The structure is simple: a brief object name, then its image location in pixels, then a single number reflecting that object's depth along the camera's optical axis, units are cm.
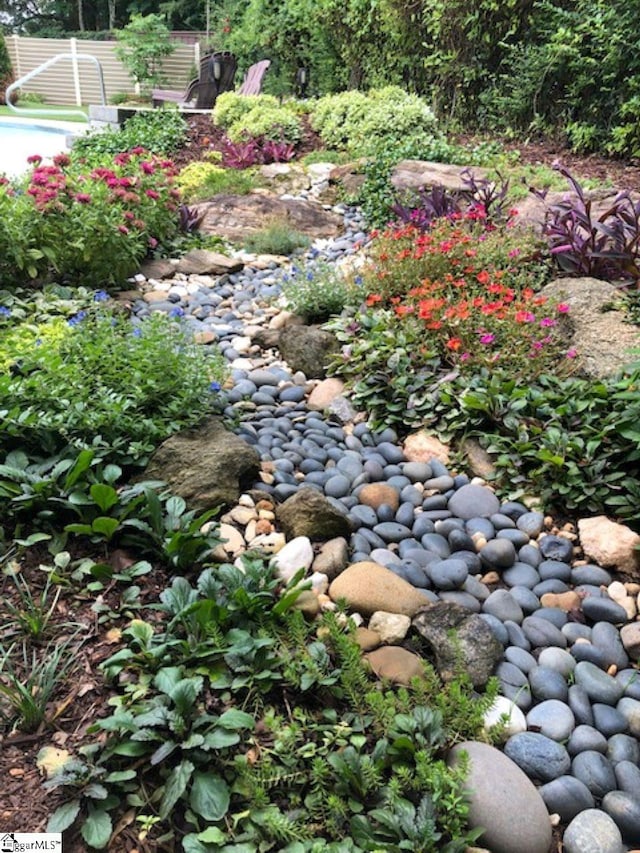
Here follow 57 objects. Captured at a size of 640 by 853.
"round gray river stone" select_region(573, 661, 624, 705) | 197
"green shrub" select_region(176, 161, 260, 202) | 712
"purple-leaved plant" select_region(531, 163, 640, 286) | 374
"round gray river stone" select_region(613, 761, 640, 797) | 173
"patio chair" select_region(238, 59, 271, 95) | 1190
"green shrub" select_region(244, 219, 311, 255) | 568
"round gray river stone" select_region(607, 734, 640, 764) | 182
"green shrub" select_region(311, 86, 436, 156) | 789
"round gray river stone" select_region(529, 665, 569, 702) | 198
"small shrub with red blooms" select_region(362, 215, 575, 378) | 325
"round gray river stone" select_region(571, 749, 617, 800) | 173
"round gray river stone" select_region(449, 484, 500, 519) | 269
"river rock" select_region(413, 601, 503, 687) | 196
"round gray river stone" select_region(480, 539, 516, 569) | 243
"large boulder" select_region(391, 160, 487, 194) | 596
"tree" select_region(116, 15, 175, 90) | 1827
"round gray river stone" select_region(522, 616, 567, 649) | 215
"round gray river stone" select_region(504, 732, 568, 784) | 176
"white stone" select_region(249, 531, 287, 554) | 243
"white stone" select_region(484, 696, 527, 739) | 186
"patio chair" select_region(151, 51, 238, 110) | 1361
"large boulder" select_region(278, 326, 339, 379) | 373
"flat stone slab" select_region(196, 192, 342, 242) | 621
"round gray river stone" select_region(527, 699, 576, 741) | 187
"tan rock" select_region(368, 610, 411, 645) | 209
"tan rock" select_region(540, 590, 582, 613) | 229
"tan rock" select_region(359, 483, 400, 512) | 275
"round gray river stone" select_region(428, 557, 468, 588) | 232
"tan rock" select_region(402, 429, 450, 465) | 300
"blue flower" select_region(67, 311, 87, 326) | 335
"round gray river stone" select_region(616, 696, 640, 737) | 192
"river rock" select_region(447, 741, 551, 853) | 158
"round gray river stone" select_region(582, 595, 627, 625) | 222
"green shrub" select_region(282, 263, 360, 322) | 414
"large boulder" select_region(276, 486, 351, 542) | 248
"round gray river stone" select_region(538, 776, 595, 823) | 168
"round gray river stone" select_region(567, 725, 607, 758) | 183
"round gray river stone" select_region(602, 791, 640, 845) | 165
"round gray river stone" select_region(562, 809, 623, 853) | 159
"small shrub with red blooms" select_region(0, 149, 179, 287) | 420
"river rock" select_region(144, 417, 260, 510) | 250
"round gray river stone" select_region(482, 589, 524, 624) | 223
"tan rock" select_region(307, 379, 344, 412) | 346
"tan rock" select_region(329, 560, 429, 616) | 217
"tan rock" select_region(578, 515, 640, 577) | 239
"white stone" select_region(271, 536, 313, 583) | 229
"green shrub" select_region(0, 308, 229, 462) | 255
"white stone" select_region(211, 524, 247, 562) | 233
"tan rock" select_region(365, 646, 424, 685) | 193
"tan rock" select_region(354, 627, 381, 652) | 204
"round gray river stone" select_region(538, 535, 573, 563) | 247
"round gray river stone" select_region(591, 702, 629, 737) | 189
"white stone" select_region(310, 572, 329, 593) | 227
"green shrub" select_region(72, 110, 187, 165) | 971
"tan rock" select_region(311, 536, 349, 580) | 234
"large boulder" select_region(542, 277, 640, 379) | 312
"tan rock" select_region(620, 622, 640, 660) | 213
